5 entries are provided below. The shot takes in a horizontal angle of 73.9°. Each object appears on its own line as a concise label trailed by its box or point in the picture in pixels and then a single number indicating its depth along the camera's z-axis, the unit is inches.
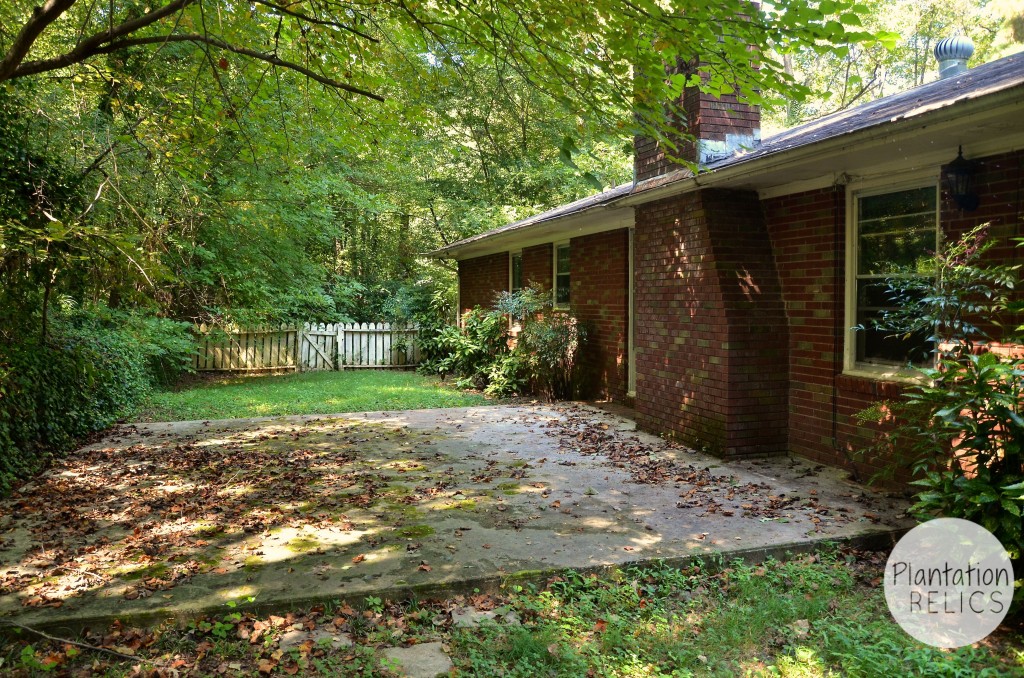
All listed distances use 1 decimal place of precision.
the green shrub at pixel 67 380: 247.9
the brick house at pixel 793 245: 195.0
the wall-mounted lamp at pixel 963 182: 197.0
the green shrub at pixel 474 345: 560.4
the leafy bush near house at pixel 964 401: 150.9
